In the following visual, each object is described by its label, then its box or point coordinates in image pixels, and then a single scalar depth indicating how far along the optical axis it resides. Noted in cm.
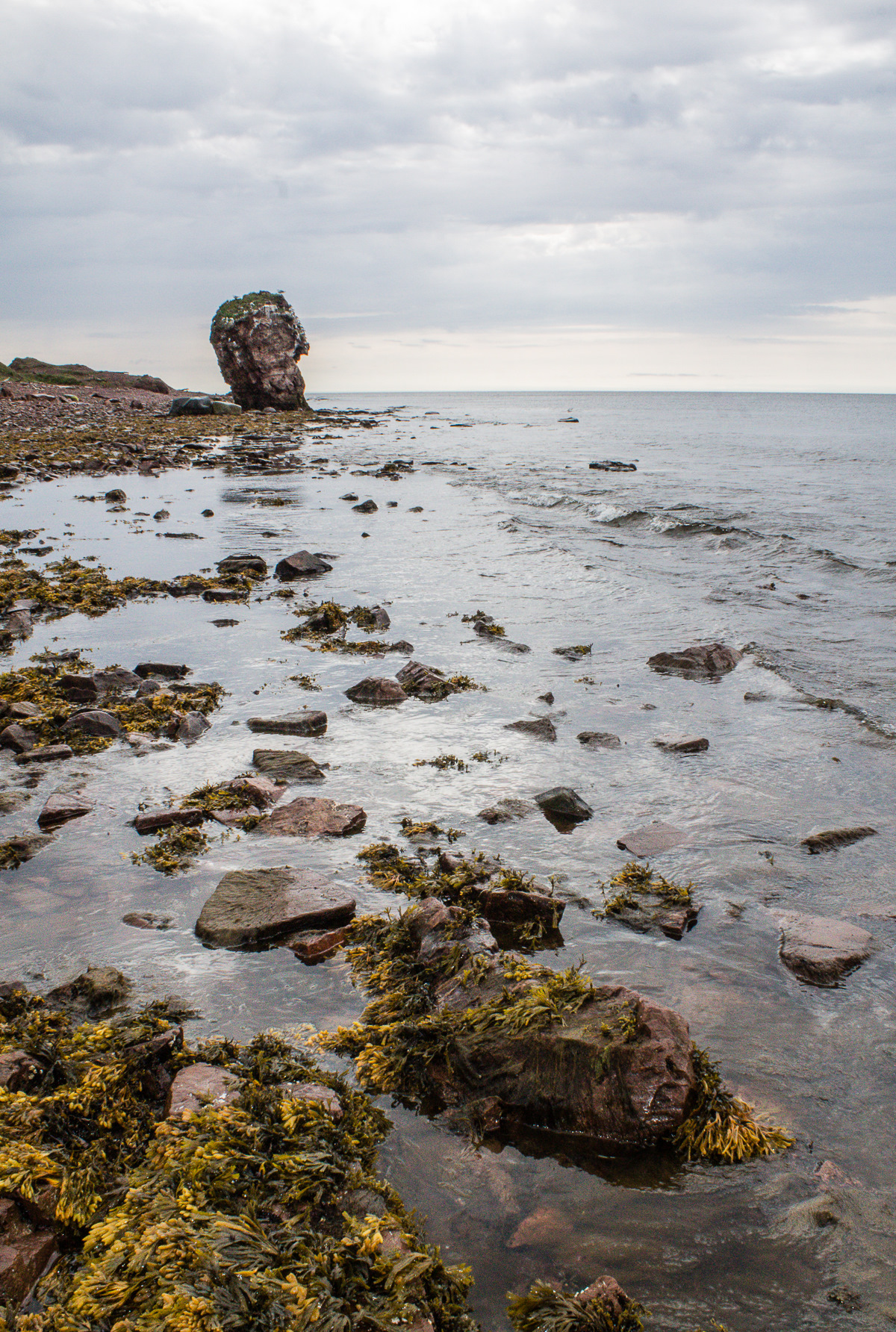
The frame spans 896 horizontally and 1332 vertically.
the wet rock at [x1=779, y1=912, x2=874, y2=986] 398
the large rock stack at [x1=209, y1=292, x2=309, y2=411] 6178
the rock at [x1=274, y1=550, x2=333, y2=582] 1306
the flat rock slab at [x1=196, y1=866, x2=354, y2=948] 419
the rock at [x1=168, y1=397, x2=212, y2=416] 5203
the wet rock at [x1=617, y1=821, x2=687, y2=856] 519
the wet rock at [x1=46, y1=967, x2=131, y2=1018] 367
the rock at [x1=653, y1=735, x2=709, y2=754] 672
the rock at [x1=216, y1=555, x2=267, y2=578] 1323
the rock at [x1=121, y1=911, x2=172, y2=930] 430
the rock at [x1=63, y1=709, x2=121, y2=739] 675
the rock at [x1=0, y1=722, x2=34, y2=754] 645
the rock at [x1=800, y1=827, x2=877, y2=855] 524
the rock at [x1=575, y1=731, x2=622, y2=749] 683
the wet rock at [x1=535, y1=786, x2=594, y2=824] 560
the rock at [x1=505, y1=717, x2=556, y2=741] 696
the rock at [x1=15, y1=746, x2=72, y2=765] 625
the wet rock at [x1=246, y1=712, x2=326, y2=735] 696
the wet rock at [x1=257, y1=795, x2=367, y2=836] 530
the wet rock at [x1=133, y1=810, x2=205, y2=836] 521
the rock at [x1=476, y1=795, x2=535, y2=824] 554
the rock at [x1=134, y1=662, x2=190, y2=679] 827
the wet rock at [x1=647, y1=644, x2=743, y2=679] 883
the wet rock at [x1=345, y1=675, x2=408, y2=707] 778
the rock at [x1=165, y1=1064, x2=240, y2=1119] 301
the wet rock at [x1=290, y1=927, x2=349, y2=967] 412
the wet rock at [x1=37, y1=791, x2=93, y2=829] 527
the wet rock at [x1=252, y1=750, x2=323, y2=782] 610
